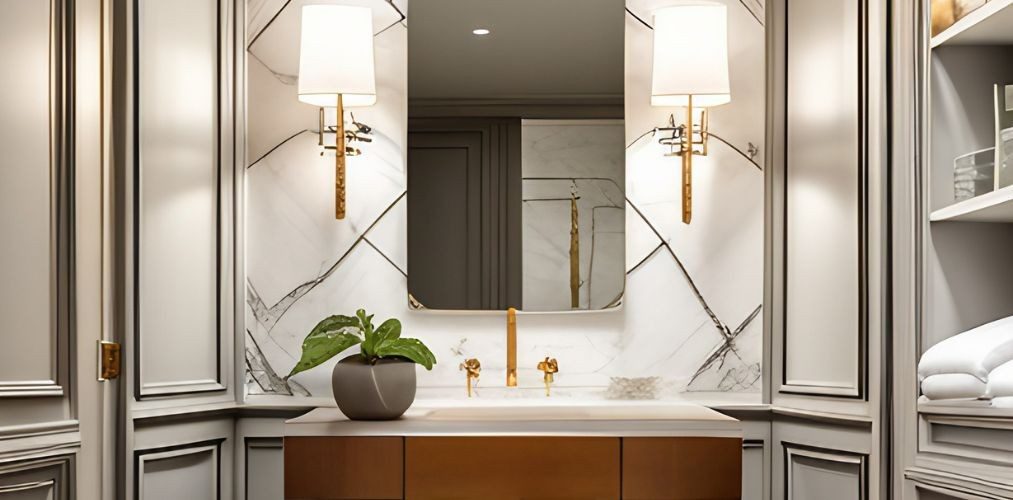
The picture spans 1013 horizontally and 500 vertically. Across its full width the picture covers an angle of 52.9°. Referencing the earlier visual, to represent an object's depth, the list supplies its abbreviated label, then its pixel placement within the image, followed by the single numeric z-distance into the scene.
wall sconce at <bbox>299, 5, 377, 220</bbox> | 2.91
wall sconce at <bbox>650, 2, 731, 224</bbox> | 2.89
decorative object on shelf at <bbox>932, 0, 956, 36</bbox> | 2.22
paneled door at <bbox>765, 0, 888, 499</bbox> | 2.48
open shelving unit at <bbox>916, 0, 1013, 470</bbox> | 2.28
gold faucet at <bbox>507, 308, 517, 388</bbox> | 3.03
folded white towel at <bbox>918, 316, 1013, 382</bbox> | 2.06
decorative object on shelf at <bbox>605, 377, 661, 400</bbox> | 3.03
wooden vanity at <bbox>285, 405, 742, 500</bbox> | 2.51
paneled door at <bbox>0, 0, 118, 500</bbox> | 2.20
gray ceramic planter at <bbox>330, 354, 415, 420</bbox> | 2.61
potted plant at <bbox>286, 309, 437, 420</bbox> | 2.62
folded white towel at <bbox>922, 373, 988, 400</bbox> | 2.08
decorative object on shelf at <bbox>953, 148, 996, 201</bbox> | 2.21
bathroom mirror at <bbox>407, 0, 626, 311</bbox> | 3.02
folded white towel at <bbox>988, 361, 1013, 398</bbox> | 2.03
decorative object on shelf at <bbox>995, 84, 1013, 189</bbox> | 2.12
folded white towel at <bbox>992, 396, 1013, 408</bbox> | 2.04
